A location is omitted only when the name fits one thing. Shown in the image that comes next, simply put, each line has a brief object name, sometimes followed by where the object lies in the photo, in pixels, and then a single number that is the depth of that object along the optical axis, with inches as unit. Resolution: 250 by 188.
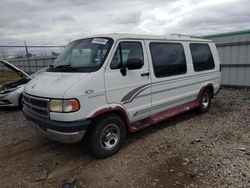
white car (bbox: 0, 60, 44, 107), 263.7
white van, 129.7
